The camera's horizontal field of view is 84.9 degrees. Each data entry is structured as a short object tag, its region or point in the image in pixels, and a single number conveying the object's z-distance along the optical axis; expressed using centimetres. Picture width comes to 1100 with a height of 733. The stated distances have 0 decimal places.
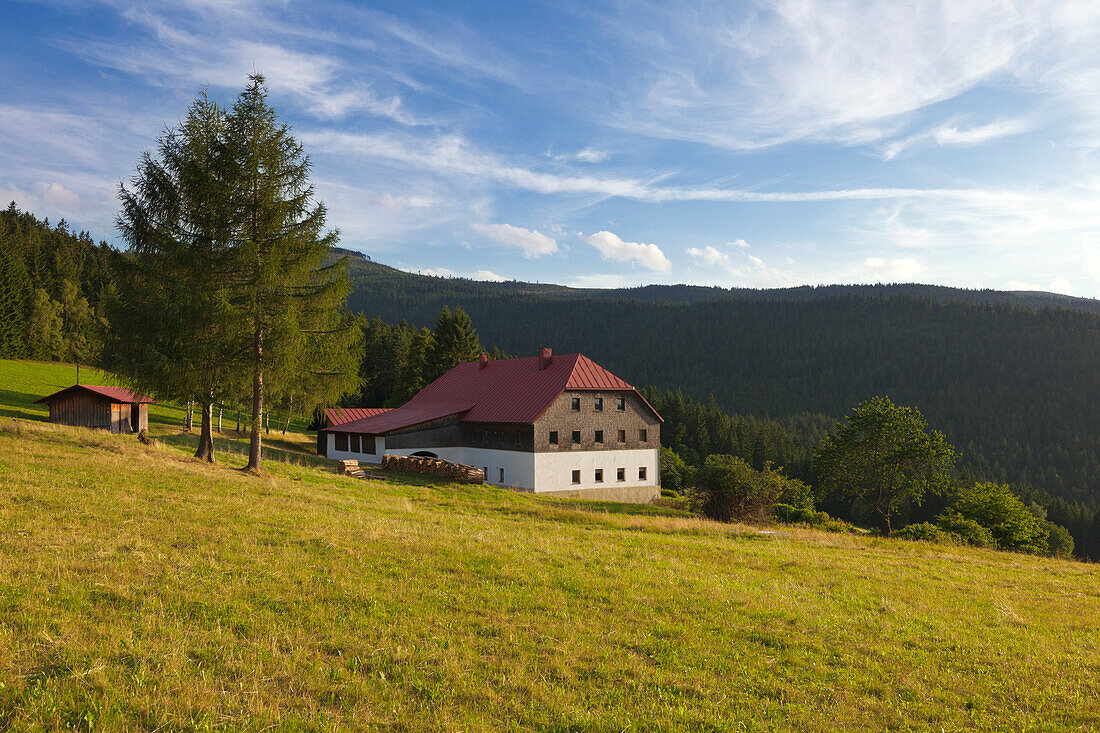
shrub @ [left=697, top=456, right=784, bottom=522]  3388
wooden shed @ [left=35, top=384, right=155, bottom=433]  3847
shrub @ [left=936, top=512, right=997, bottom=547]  3525
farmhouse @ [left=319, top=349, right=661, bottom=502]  4019
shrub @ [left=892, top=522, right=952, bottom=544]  3142
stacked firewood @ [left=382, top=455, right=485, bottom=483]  3331
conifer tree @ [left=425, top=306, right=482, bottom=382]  7325
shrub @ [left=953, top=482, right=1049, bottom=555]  4081
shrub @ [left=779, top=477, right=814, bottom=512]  4508
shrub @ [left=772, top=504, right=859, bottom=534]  3916
